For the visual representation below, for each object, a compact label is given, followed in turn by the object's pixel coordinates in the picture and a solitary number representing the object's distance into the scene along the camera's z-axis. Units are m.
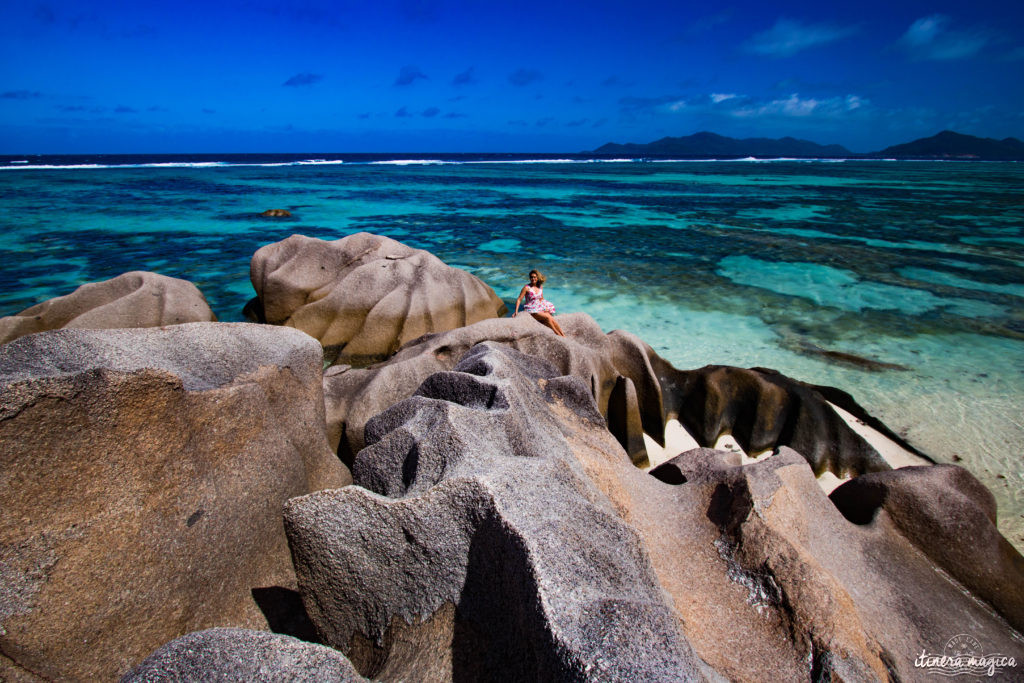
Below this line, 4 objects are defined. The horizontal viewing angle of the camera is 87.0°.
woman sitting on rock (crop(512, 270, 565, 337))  7.32
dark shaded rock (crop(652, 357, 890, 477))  5.35
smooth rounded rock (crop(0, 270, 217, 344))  6.18
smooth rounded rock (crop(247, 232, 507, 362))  7.51
